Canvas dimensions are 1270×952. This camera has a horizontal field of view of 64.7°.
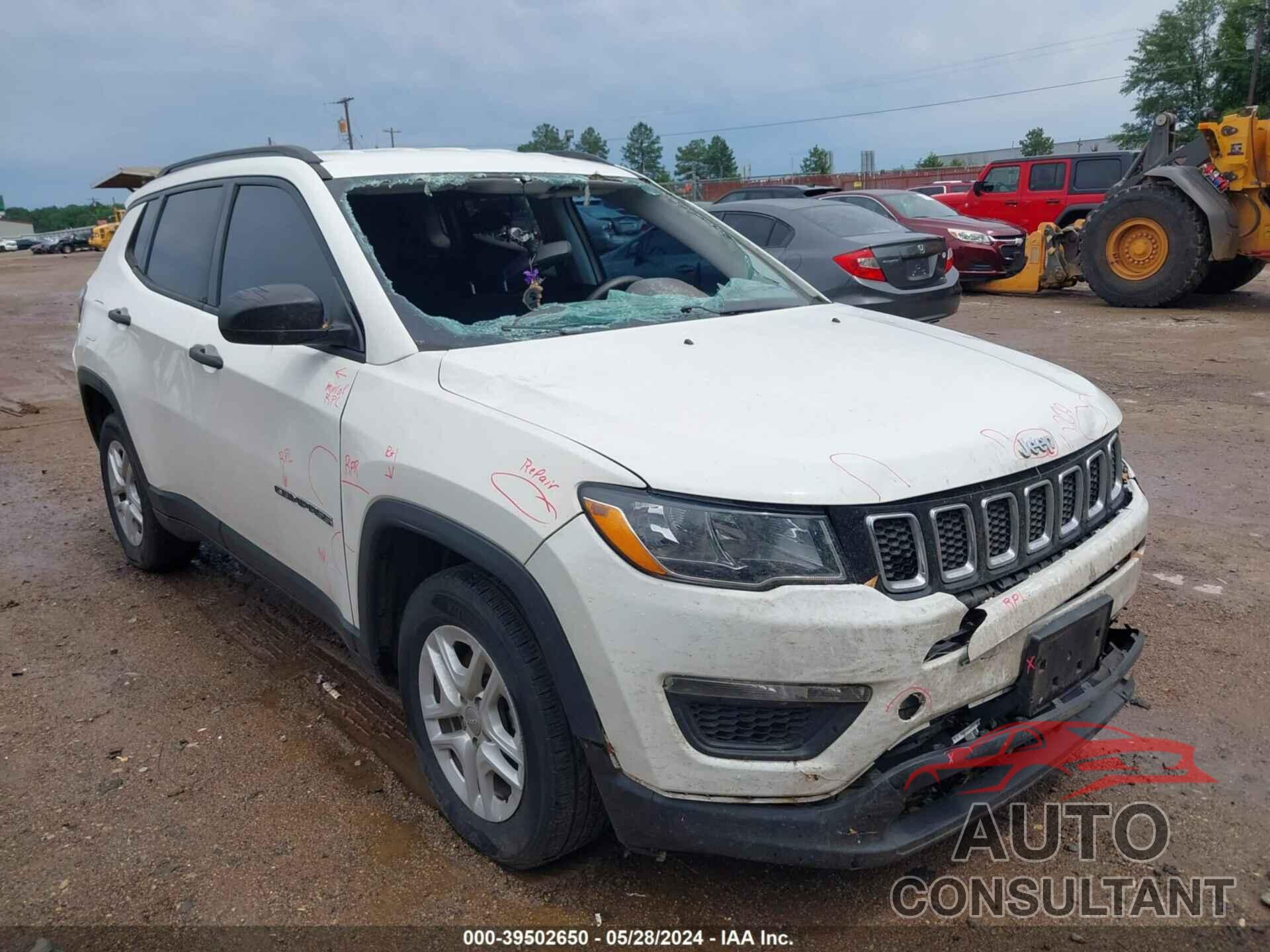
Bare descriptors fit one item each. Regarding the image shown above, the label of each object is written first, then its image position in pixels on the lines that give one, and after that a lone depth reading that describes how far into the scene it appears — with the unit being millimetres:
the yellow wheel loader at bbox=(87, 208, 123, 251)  40094
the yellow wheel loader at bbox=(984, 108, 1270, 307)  11062
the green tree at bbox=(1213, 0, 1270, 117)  42938
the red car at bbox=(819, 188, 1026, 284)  13750
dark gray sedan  8055
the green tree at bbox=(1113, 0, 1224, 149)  48500
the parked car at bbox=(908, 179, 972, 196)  26806
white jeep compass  2018
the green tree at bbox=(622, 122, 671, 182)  100438
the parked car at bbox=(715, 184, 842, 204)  14938
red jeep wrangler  16016
